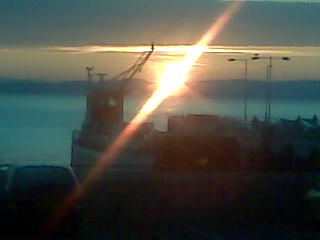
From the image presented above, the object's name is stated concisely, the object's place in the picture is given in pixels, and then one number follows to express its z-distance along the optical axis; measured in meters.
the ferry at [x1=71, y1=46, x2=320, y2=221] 24.95
